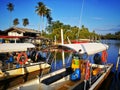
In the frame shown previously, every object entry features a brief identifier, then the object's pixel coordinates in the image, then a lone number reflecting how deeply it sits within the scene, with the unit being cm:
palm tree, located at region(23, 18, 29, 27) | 4668
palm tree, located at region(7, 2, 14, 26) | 4522
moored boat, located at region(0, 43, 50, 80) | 806
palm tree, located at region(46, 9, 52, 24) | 3510
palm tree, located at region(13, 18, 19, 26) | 4718
